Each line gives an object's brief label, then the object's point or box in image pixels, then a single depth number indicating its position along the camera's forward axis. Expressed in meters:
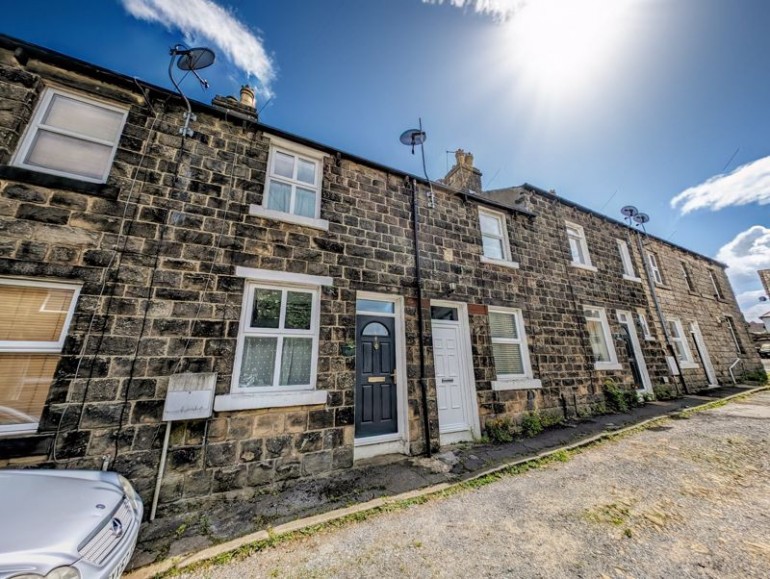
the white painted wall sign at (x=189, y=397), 3.63
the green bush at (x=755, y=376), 12.52
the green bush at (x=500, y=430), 5.79
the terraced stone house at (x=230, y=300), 3.53
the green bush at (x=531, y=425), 6.13
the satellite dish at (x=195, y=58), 4.55
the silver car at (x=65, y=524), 1.69
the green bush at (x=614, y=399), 7.86
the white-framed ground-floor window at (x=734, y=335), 13.70
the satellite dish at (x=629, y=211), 11.33
